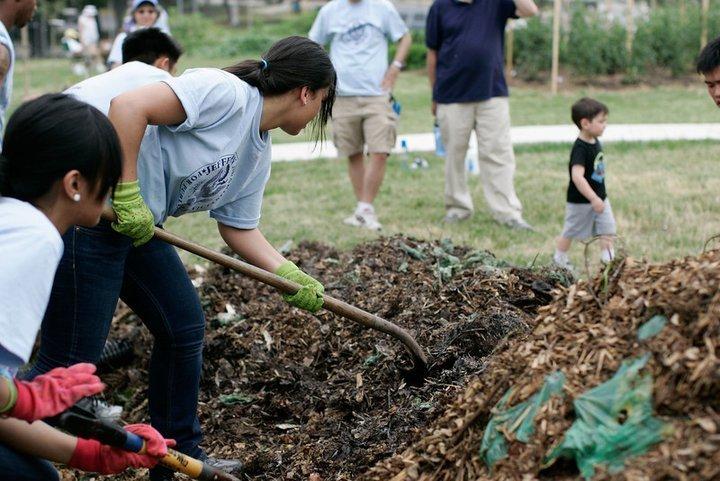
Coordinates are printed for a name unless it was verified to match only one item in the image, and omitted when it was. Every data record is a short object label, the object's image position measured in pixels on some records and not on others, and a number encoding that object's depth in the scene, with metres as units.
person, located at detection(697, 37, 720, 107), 4.47
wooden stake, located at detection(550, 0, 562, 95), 15.92
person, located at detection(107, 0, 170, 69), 7.94
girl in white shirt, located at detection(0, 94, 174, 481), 2.32
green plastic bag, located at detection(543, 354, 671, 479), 2.44
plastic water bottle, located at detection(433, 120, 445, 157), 9.17
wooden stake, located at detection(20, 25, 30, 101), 15.32
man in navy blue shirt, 7.58
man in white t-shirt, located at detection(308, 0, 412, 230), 7.81
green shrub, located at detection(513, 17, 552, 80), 18.02
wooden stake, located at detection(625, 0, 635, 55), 17.10
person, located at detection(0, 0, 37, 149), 3.71
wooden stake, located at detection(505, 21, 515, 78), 18.16
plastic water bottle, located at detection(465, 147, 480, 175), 9.80
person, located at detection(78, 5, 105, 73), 25.45
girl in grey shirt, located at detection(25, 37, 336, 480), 3.25
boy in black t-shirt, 6.25
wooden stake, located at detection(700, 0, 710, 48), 17.64
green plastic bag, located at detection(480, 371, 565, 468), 2.71
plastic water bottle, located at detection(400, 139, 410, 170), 9.86
